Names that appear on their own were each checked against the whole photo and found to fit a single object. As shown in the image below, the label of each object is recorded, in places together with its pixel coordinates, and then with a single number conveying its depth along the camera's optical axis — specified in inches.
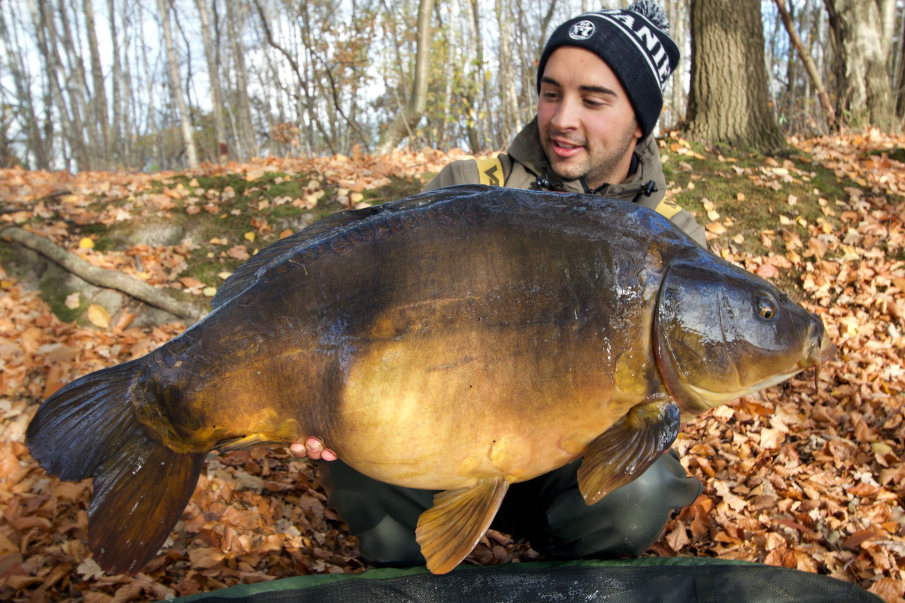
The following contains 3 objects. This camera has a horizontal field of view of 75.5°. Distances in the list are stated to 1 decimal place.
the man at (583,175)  86.4
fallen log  172.7
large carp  56.9
